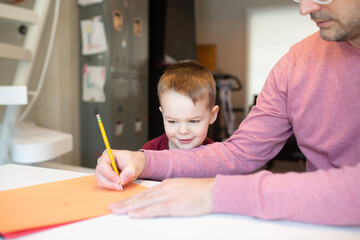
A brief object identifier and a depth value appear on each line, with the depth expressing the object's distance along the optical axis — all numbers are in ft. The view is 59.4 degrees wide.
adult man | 1.54
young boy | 3.05
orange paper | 1.55
